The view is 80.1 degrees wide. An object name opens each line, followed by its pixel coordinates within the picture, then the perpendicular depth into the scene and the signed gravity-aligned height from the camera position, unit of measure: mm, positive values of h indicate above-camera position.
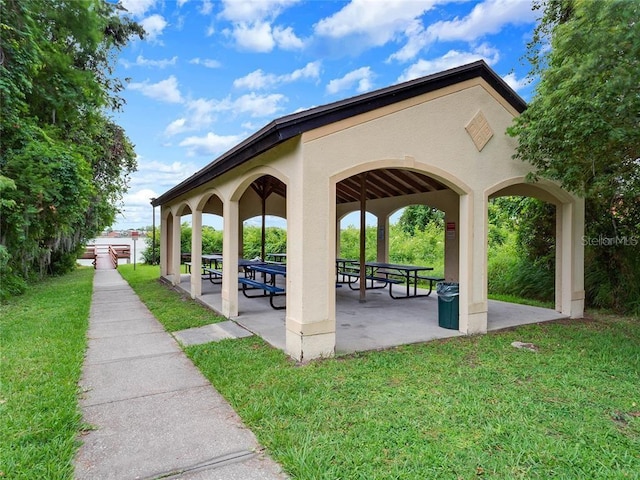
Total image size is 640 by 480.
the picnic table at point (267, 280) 7803 -997
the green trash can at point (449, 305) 6262 -1107
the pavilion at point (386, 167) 4781 +1038
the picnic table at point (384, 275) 9547 -1260
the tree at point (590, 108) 4238 +1637
